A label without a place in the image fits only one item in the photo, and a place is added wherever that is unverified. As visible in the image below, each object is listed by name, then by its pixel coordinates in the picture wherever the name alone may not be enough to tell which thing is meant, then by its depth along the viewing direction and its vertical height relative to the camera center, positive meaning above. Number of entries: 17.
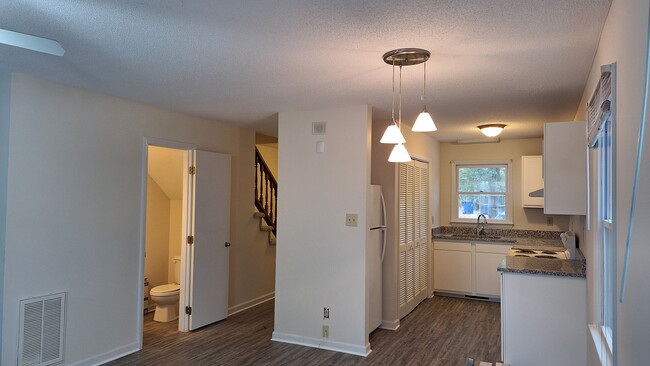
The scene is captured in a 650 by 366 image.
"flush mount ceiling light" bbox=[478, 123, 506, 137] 5.27 +0.93
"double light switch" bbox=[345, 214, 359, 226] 4.18 -0.15
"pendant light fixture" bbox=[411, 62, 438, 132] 2.57 +0.48
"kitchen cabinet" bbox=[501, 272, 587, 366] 3.30 -0.90
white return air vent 3.23 -0.99
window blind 1.90 +0.52
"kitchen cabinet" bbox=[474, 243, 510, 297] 6.19 -0.90
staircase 6.28 +0.11
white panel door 4.74 -0.44
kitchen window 6.77 +0.22
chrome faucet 6.75 -0.32
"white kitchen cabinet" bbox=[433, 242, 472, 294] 6.39 -0.93
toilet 4.99 -1.15
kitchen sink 6.23 -0.48
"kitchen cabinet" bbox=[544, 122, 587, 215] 3.39 +0.30
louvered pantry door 5.18 -0.38
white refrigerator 4.30 -0.51
